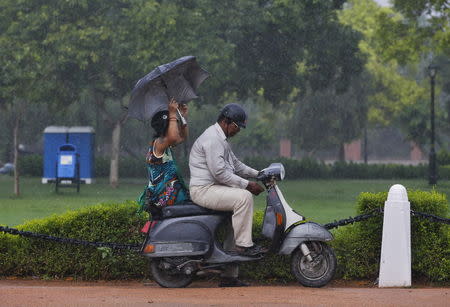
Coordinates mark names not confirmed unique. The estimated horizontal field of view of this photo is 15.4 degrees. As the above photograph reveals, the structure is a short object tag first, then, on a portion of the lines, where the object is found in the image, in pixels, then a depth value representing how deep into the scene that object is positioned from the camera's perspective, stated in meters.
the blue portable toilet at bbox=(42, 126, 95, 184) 62.73
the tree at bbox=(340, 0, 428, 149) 99.54
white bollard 16.41
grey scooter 15.82
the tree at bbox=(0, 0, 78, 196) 57.31
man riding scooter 15.75
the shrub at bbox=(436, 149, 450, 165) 86.04
